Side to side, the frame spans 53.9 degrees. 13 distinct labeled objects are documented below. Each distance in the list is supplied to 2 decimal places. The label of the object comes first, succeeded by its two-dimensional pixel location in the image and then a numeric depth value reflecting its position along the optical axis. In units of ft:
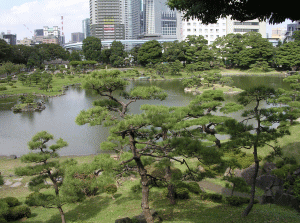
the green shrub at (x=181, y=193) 31.09
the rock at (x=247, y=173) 35.45
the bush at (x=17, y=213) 27.91
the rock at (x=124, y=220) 24.06
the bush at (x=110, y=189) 32.81
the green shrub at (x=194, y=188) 32.40
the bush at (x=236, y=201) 28.78
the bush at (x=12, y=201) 29.78
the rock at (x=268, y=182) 30.20
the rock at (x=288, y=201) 26.32
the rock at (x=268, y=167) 35.45
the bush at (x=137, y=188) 32.14
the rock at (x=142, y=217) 24.40
